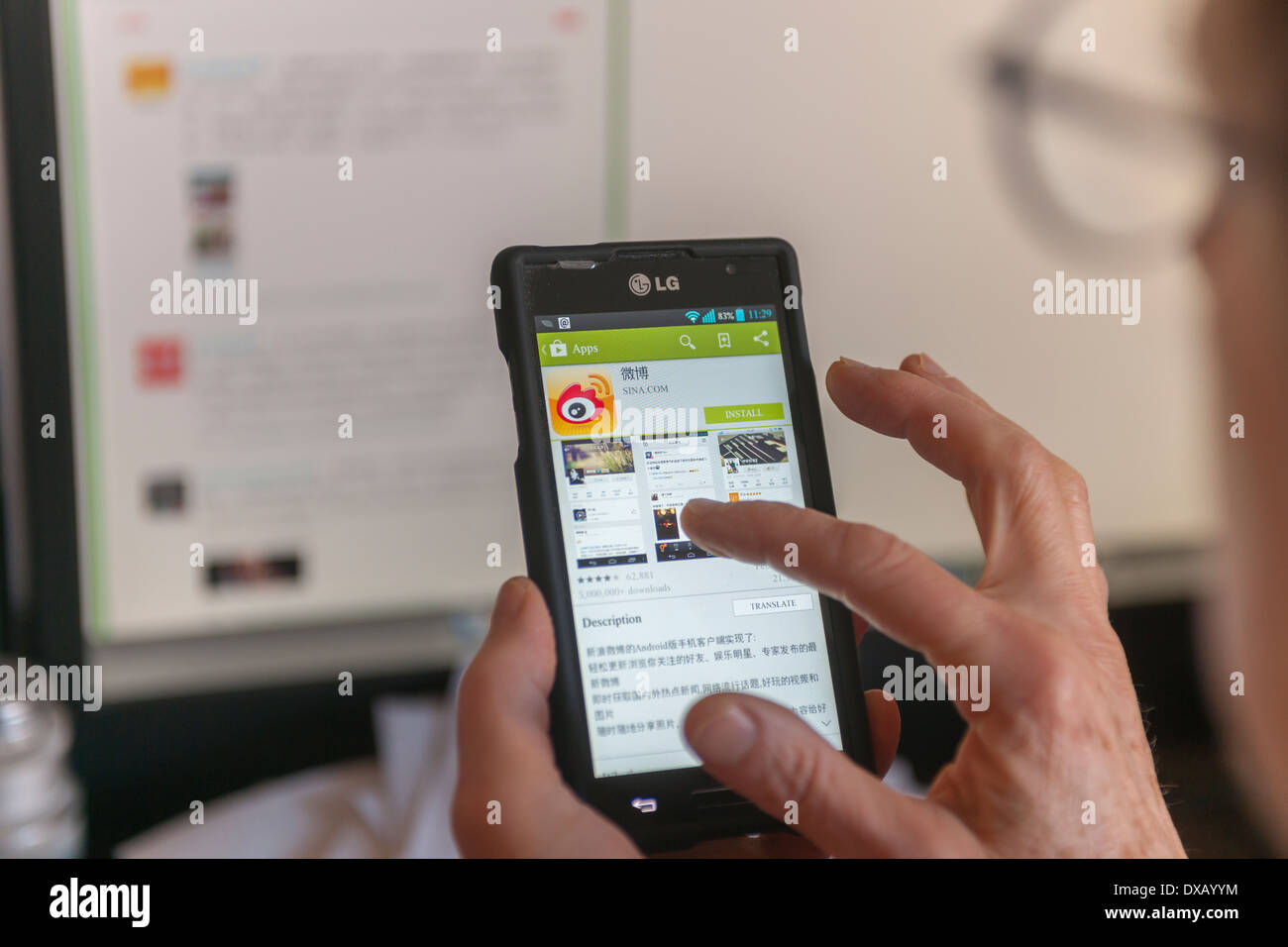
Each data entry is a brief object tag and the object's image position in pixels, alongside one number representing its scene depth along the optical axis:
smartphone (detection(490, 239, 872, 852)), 0.41
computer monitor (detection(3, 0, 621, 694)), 0.62
